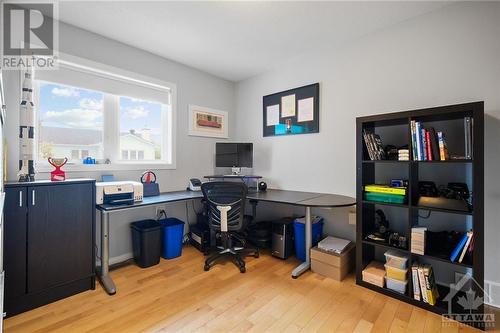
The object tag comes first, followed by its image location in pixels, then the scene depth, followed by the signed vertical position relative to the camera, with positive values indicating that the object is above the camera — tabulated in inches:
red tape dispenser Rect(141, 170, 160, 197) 111.0 -8.8
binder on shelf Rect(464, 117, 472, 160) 69.5 +9.3
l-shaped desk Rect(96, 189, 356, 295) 87.0 -14.4
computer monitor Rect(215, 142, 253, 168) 135.6 +6.5
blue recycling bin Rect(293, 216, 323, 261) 110.1 -32.2
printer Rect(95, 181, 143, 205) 88.1 -10.5
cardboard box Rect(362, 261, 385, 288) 84.5 -39.5
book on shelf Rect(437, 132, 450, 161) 72.7 +5.6
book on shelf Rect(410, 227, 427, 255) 76.2 -23.9
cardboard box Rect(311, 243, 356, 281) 92.8 -39.2
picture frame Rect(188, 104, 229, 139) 136.6 +27.1
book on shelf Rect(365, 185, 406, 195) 81.1 -8.0
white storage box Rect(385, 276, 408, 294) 80.2 -41.1
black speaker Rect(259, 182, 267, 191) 128.3 -11.3
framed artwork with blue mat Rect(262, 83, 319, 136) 120.1 +30.2
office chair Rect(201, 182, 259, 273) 100.7 -18.1
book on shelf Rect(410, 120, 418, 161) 77.2 +9.1
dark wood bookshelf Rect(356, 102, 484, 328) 66.3 -5.0
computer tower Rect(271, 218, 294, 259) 112.3 -35.5
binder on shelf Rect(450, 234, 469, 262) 69.9 -24.4
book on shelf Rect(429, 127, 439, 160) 74.5 +7.3
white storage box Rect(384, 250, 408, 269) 81.8 -32.7
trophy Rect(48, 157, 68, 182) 82.0 -1.6
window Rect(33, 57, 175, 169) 94.2 +22.3
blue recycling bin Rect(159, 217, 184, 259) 112.3 -35.6
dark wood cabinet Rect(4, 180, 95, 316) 71.2 -25.2
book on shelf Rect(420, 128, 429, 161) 75.9 +7.8
